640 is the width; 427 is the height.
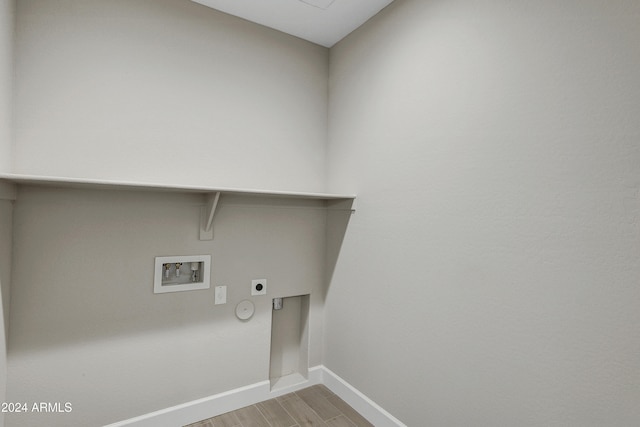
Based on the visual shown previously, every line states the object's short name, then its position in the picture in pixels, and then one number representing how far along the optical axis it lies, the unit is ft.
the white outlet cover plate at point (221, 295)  6.35
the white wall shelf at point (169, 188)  4.13
